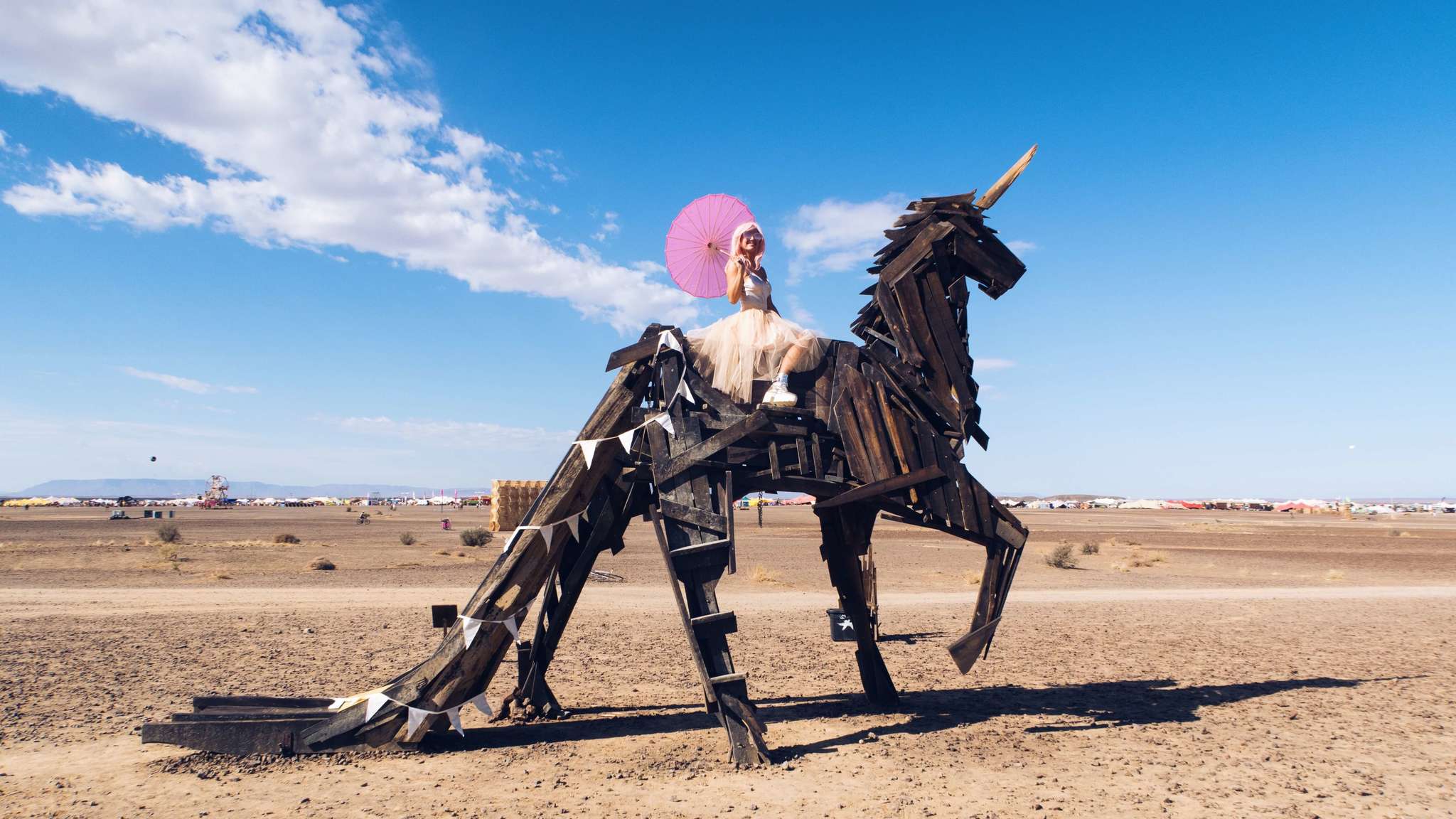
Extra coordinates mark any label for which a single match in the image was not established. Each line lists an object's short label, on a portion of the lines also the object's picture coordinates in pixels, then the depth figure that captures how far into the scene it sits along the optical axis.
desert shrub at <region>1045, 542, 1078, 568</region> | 27.44
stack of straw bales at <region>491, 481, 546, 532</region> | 37.34
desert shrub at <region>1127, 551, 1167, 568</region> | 28.12
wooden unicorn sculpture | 6.29
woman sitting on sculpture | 6.74
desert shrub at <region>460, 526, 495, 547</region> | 33.66
